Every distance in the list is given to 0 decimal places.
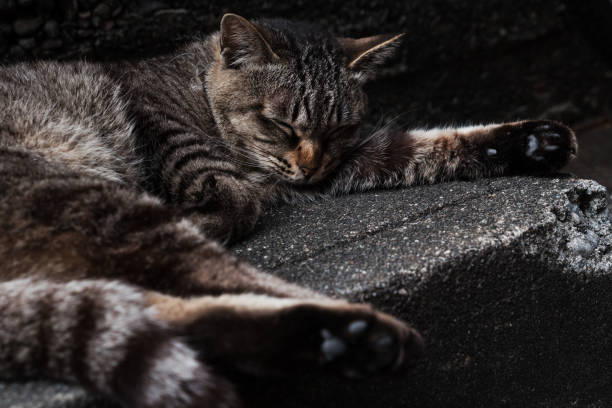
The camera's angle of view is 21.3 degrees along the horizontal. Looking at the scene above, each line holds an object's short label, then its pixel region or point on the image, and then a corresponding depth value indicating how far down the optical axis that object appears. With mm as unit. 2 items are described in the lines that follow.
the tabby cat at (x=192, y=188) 783
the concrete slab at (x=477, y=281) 852
